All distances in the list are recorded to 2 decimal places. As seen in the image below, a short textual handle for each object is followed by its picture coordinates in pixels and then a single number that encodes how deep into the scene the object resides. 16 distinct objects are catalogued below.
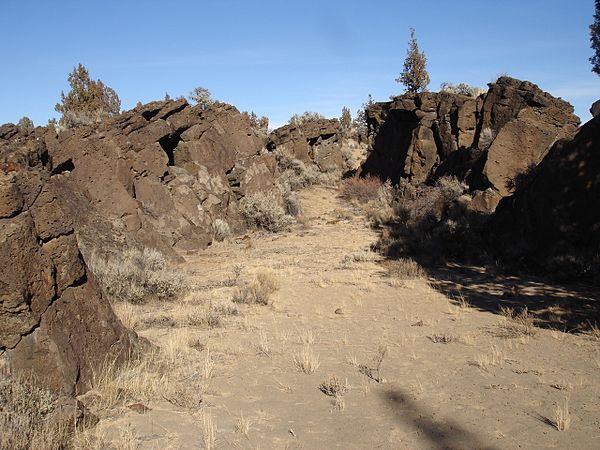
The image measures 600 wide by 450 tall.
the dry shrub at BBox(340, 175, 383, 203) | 28.25
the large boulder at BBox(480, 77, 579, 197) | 17.12
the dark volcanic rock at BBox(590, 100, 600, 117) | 17.75
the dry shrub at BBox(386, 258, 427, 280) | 12.57
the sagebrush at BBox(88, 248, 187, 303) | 9.95
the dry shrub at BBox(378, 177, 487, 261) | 14.76
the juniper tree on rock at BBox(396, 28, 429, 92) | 38.47
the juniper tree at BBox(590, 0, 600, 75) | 22.97
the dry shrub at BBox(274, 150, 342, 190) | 31.31
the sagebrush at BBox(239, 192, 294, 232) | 21.19
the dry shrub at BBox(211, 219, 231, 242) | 18.78
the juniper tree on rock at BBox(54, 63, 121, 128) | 29.96
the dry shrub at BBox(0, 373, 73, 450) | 3.72
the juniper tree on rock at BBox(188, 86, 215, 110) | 32.66
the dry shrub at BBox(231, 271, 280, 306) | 10.38
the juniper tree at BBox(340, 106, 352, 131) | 61.56
